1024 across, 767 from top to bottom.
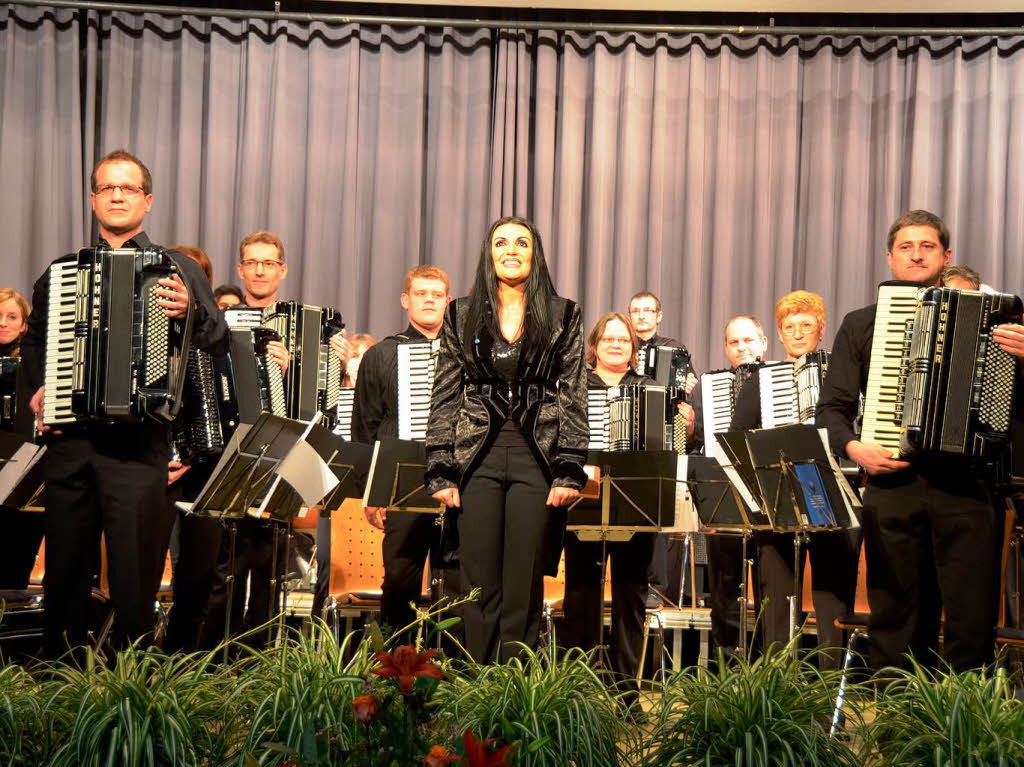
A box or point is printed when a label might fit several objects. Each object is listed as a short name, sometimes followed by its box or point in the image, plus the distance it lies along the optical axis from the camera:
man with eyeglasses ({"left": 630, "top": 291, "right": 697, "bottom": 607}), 7.87
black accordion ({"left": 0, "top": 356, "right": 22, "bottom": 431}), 6.26
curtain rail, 9.73
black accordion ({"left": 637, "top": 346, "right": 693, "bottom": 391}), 7.79
